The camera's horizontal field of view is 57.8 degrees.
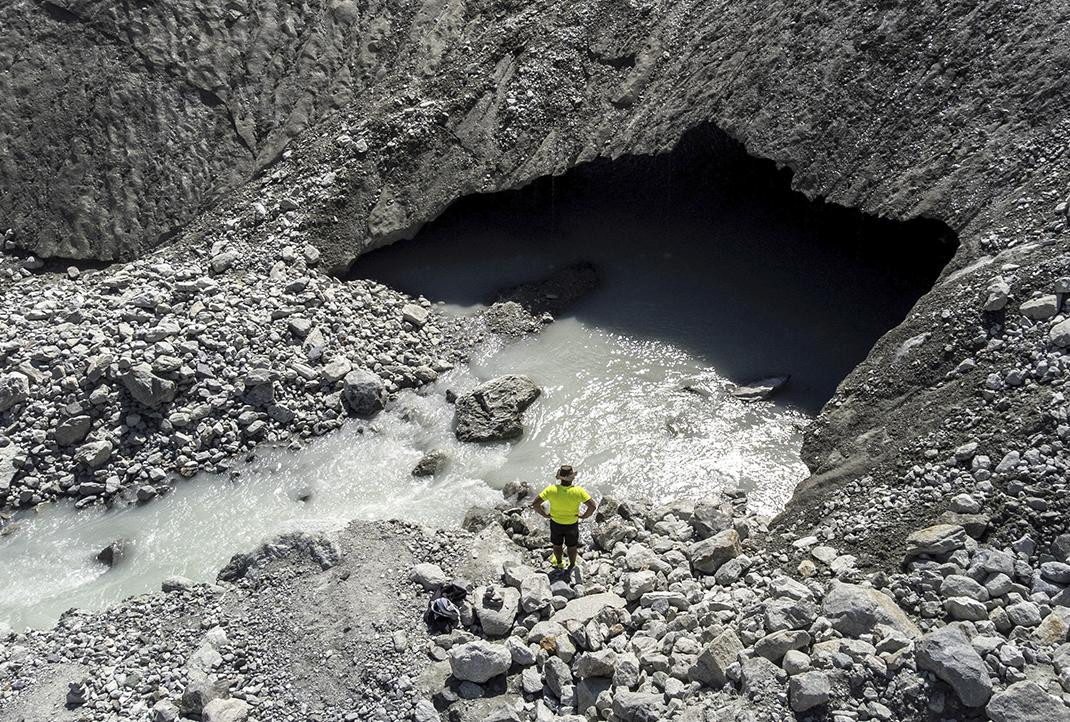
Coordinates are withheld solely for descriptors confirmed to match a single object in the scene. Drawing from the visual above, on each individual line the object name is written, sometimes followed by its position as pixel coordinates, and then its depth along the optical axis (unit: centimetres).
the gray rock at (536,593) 903
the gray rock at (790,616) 802
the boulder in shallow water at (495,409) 1239
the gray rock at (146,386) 1220
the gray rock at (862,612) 782
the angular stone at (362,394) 1269
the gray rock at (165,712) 862
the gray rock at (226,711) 849
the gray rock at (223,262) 1388
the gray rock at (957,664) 706
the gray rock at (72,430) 1212
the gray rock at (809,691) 736
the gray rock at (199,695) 870
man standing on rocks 942
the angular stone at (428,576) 942
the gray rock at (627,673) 806
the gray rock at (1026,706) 684
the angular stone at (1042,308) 962
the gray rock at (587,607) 886
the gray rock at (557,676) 829
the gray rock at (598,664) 817
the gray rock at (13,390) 1232
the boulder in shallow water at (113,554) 1130
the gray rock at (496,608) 888
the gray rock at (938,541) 833
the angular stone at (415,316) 1377
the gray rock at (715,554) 927
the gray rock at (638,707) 771
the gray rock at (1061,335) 929
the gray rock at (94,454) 1202
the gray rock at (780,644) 781
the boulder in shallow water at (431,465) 1202
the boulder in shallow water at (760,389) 1249
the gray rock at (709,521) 989
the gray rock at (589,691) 815
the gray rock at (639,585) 899
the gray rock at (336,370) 1281
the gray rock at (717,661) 785
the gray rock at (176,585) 1025
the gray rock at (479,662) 835
